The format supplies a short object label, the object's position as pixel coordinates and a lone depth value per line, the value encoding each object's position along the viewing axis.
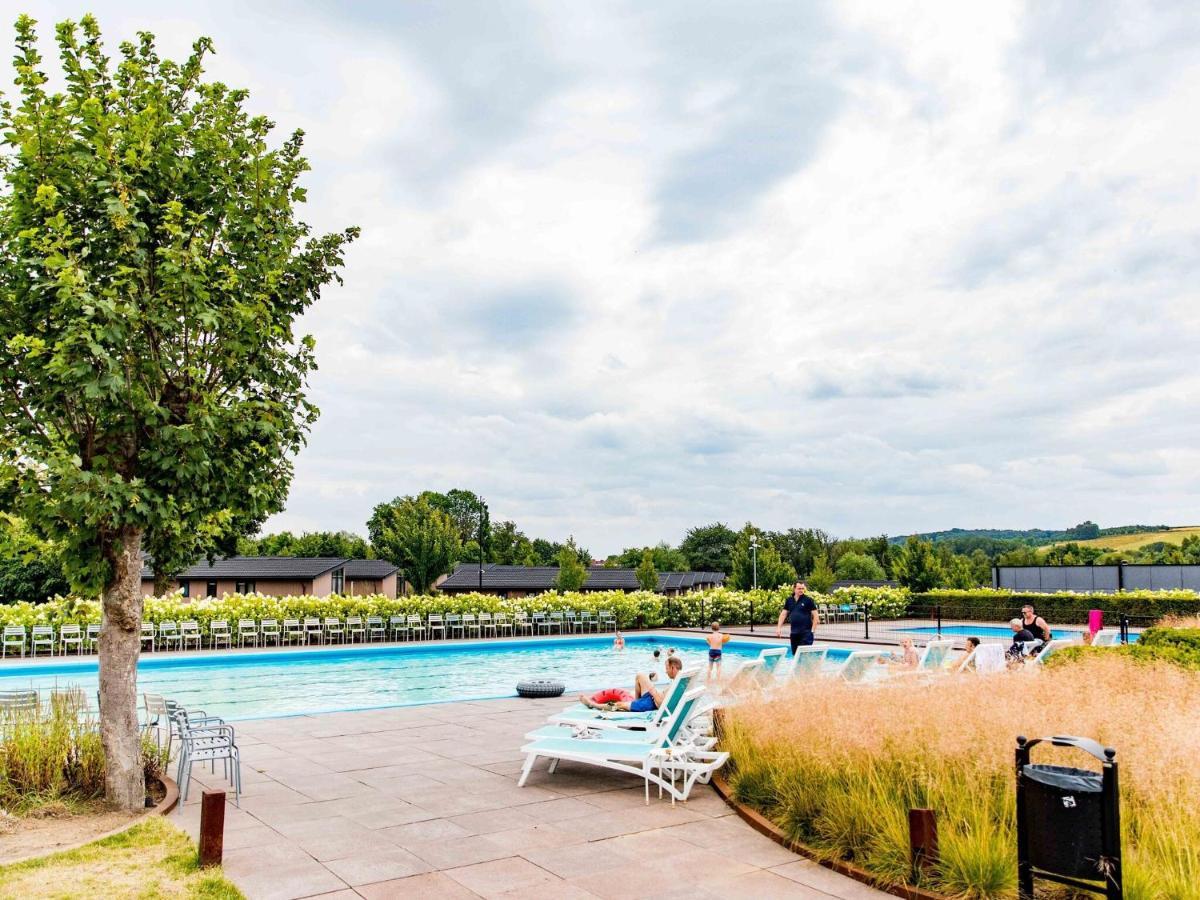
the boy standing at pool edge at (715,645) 14.28
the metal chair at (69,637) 20.92
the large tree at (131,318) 6.32
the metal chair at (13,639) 20.23
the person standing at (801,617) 13.52
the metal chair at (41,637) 20.25
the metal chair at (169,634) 22.02
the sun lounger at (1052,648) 10.94
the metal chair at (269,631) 23.67
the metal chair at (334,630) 24.66
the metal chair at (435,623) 26.22
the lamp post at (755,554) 39.10
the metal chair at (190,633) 22.34
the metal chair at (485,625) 27.12
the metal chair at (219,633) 22.59
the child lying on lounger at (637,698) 8.77
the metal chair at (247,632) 23.32
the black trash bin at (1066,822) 4.14
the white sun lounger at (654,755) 6.90
